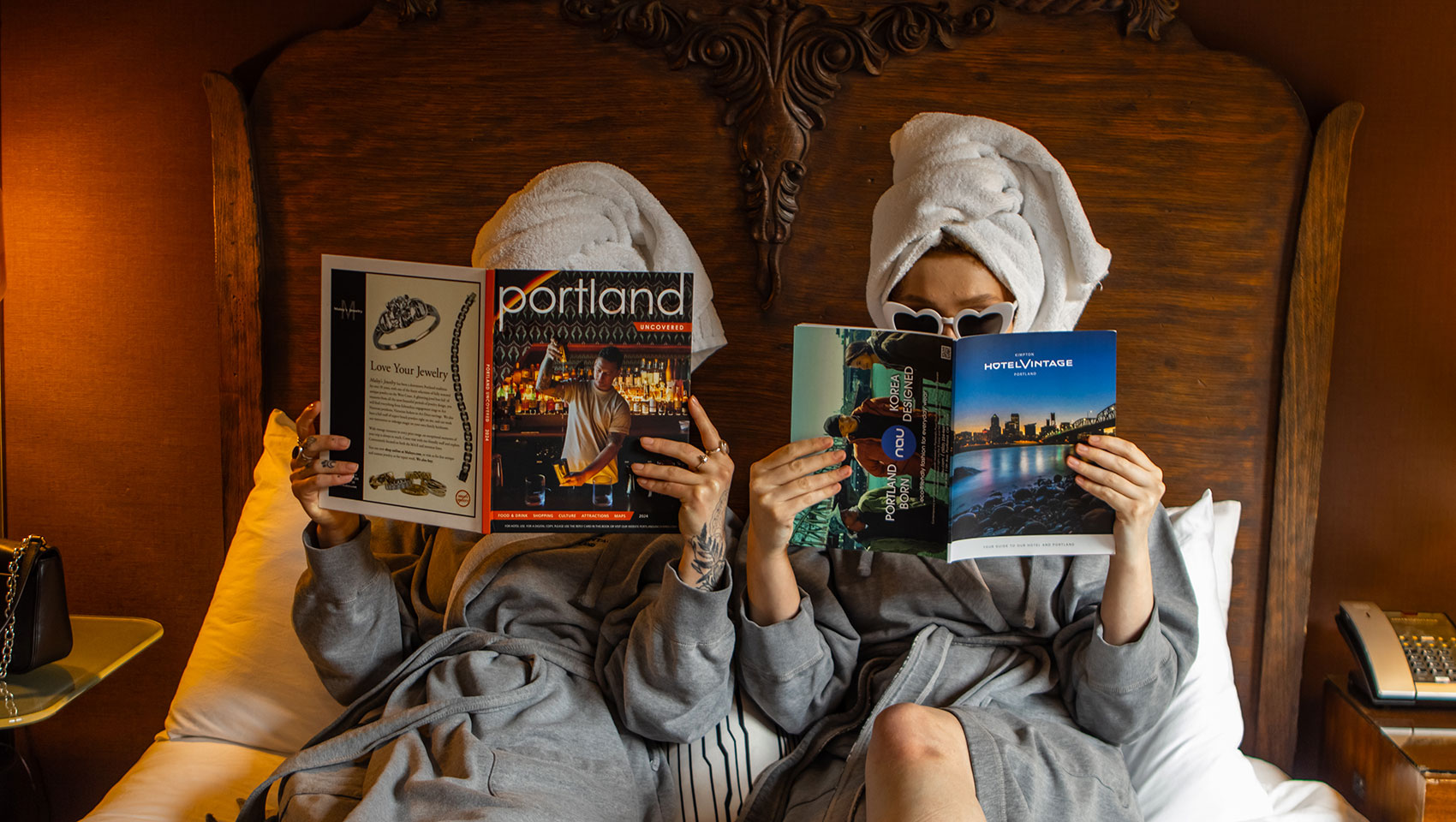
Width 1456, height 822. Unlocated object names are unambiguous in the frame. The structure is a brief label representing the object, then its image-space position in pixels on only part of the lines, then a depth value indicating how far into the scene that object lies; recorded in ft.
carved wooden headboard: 5.76
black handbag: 5.01
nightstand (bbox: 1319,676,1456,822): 4.61
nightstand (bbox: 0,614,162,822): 4.91
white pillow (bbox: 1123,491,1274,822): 4.53
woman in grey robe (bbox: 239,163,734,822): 4.00
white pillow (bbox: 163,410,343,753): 5.03
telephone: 5.19
